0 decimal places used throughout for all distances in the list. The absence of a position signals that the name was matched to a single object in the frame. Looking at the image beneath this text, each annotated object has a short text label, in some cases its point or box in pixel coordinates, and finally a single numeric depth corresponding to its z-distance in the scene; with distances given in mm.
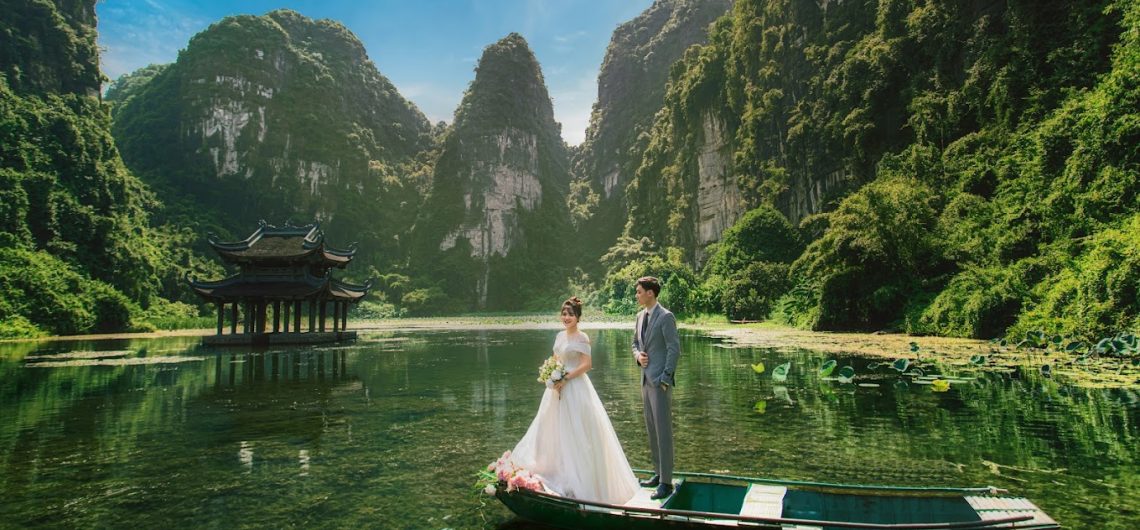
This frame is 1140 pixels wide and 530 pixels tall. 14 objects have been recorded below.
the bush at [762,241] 46250
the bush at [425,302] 102938
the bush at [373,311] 88875
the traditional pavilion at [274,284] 28906
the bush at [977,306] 18641
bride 4684
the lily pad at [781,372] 12461
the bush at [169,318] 45656
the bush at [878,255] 24875
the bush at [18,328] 32500
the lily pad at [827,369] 12211
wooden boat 3818
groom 4746
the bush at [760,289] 42281
